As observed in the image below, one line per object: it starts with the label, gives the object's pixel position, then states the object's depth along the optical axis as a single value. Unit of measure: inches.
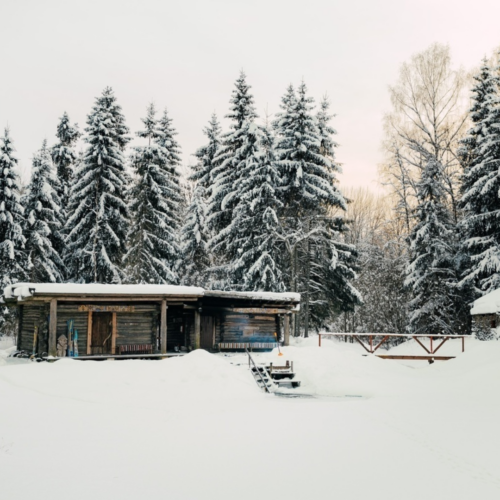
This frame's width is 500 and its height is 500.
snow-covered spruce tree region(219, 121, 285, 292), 1213.1
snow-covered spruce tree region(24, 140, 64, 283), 1250.0
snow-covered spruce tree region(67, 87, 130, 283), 1256.8
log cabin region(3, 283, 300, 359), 806.5
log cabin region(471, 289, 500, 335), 943.1
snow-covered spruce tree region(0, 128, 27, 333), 1157.3
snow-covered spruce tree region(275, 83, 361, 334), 1272.1
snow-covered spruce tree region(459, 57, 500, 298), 1091.3
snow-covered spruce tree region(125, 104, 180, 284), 1317.7
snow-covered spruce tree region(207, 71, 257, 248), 1325.0
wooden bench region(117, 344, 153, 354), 906.7
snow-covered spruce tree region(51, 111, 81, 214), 1488.7
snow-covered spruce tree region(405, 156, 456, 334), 1223.5
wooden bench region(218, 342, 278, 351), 1051.3
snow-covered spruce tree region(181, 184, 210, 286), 1469.0
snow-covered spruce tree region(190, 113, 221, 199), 1541.6
